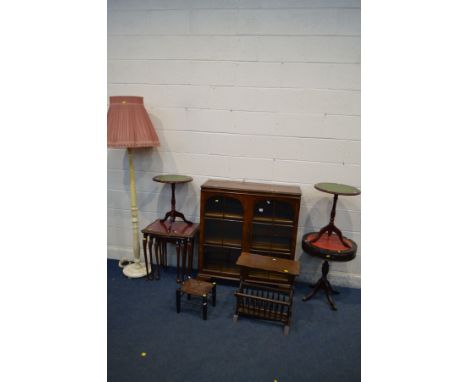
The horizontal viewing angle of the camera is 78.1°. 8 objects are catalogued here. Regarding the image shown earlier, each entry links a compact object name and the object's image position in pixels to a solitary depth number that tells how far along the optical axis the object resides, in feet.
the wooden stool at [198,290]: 7.45
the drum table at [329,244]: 7.64
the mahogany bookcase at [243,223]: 8.36
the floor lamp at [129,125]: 7.89
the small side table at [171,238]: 8.73
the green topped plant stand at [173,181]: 8.52
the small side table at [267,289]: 7.35
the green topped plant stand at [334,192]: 7.61
